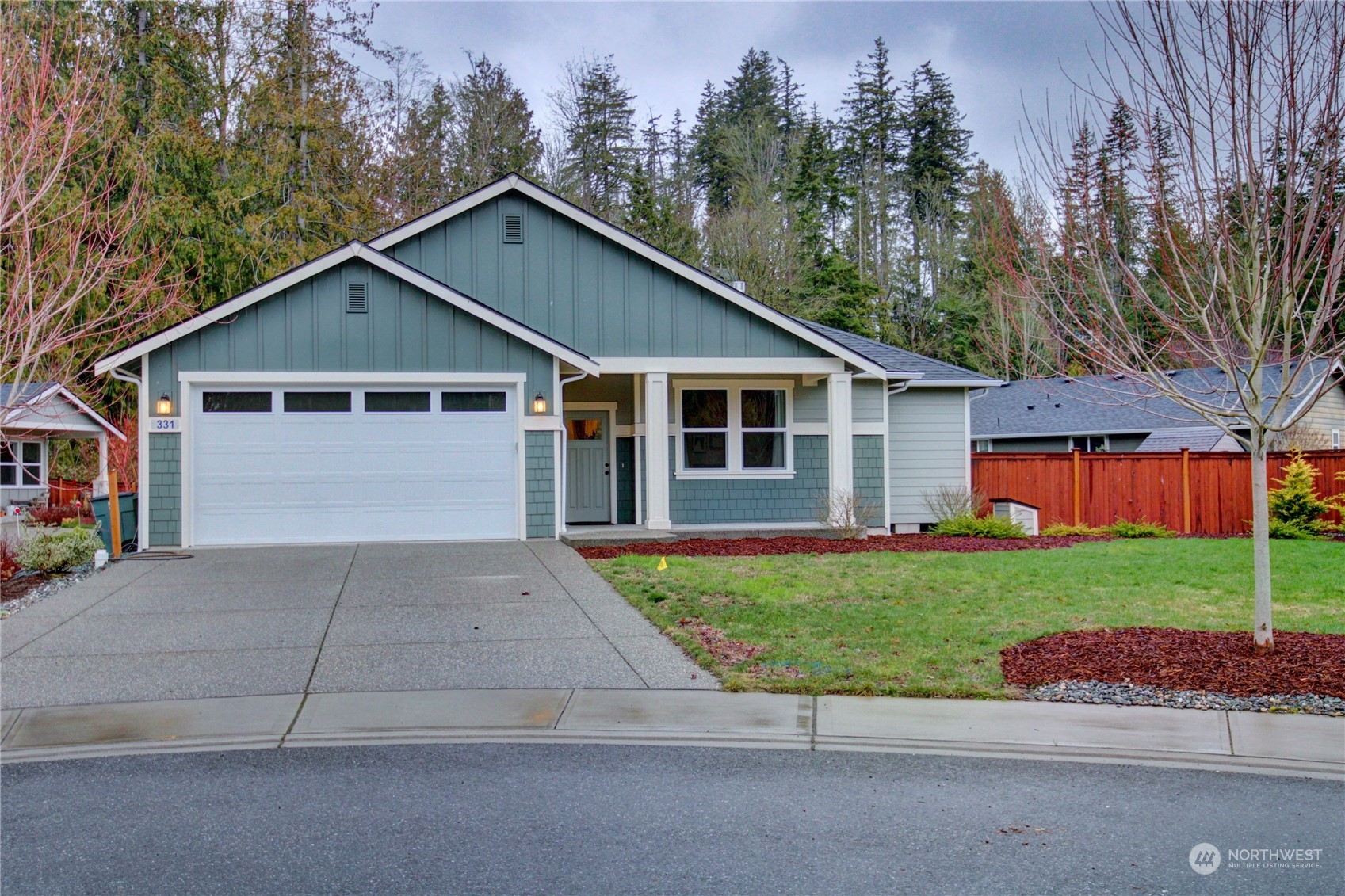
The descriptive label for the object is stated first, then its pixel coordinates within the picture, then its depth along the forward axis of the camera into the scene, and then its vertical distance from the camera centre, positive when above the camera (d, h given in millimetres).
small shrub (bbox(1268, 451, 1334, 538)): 17266 -647
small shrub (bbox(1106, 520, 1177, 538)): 17297 -1092
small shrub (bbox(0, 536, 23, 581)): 11883 -955
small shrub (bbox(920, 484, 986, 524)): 17375 -578
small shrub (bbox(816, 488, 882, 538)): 16016 -698
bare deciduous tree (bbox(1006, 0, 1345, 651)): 6504 +1693
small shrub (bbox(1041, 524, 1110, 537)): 17609 -1097
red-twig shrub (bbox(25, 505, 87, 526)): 20578 -762
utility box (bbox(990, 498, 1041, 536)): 17641 -800
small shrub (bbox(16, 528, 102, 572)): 11875 -846
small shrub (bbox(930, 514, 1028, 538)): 16500 -965
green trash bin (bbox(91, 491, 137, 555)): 13773 -568
